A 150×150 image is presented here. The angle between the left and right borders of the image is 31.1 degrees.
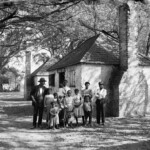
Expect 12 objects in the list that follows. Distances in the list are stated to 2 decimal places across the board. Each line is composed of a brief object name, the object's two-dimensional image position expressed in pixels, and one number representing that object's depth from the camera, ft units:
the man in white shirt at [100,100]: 39.52
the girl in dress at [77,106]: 38.09
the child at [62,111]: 37.09
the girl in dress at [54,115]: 36.04
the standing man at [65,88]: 39.11
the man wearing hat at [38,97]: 36.35
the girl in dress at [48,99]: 36.68
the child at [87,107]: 37.93
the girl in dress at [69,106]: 37.42
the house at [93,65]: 51.72
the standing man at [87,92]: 39.23
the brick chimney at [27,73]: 112.78
